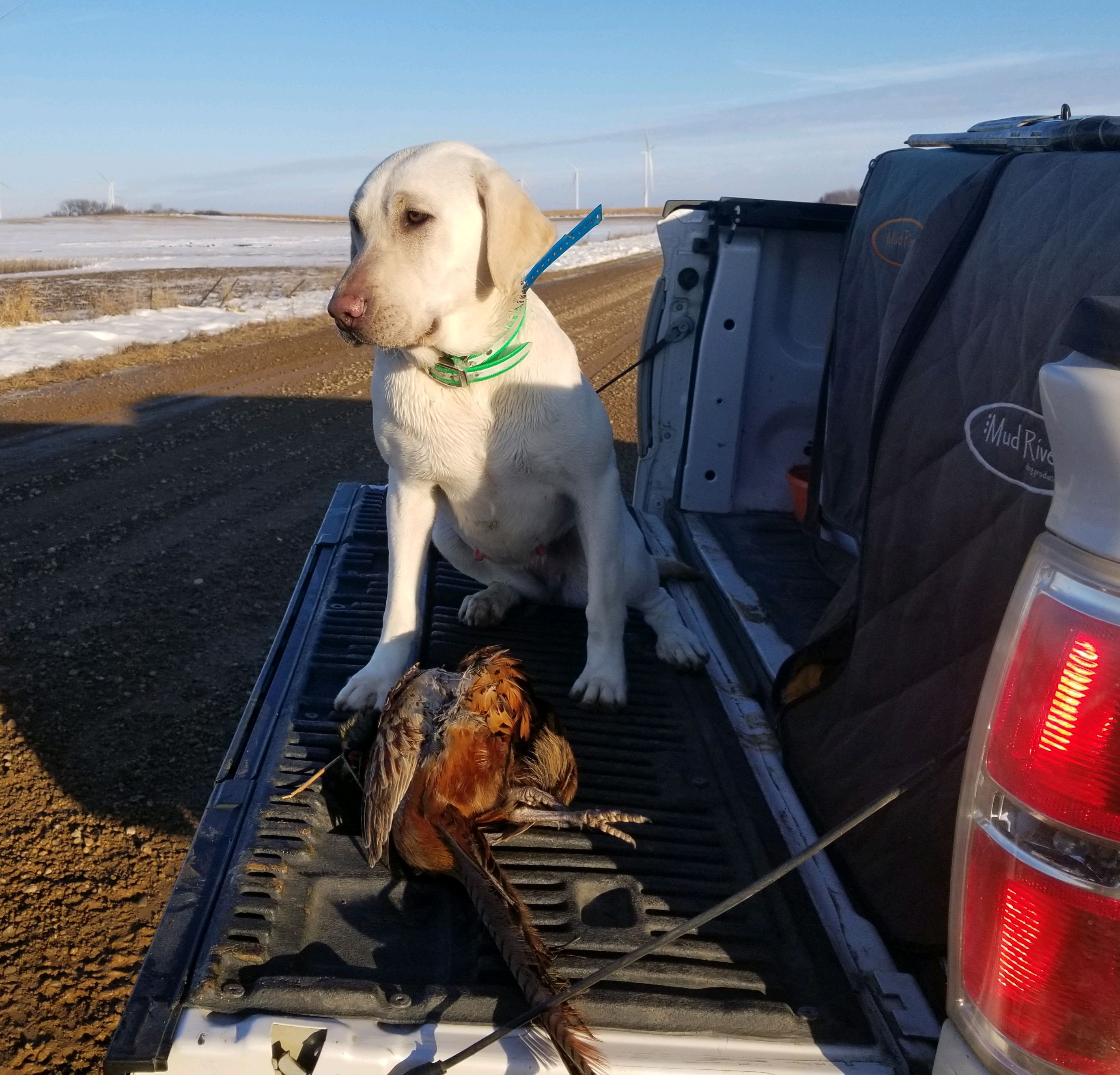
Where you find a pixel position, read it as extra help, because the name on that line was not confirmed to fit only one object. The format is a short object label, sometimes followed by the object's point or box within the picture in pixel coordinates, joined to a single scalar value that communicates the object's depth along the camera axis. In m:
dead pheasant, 1.70
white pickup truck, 1.04
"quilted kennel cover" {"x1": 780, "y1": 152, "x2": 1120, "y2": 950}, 1.71
